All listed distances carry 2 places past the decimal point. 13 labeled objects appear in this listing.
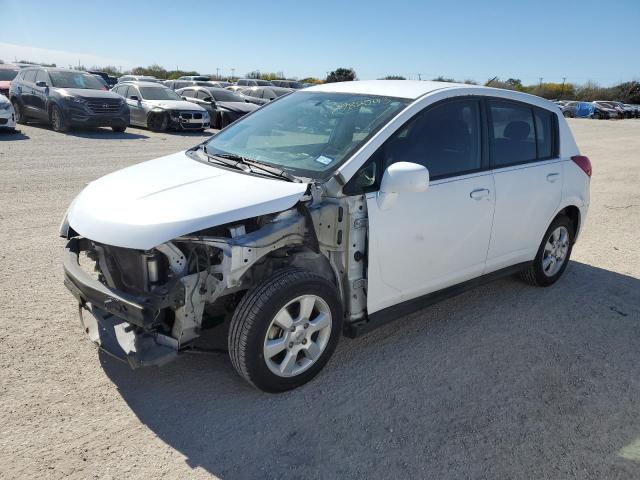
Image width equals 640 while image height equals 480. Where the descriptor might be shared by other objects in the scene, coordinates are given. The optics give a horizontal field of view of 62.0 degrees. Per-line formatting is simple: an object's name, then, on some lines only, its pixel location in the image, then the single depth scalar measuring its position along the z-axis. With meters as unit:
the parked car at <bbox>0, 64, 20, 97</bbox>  18.62
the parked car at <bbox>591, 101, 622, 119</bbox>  44.34
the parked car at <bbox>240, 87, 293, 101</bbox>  23.80
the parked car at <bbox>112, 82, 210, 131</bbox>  16.75
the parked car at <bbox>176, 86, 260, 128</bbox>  18.31
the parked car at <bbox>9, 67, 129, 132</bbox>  14.24
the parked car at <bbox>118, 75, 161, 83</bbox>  30.10
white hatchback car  2.92
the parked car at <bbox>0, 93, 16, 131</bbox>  12.76
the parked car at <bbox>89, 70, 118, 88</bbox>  39.14
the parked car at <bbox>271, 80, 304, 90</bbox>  31.44
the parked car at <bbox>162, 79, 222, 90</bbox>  26.35
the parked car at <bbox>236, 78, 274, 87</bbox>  32.09
